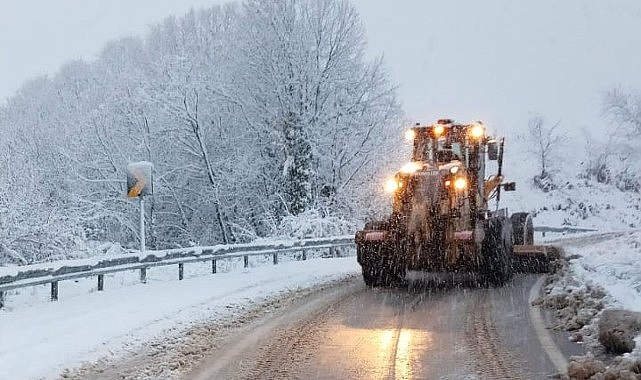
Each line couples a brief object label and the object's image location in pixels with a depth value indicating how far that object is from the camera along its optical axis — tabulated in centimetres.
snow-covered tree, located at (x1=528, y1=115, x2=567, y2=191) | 5801
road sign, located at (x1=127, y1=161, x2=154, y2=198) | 1659
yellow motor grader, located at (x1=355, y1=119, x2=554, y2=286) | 1466
